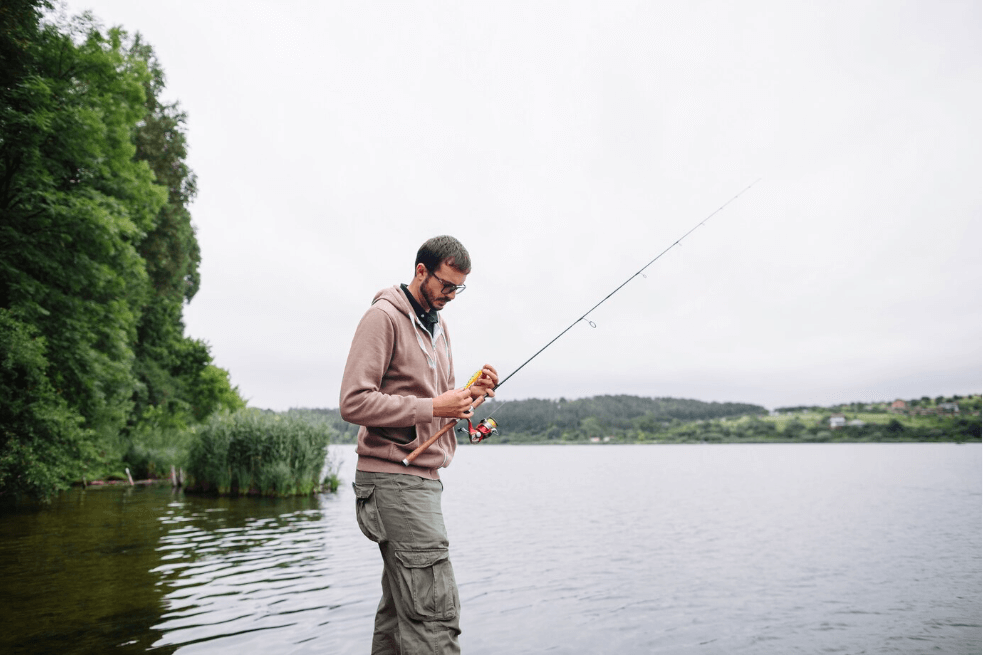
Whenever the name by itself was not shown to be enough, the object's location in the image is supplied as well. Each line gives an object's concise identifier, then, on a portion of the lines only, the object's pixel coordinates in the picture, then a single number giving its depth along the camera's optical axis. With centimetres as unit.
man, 234
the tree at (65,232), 1163
